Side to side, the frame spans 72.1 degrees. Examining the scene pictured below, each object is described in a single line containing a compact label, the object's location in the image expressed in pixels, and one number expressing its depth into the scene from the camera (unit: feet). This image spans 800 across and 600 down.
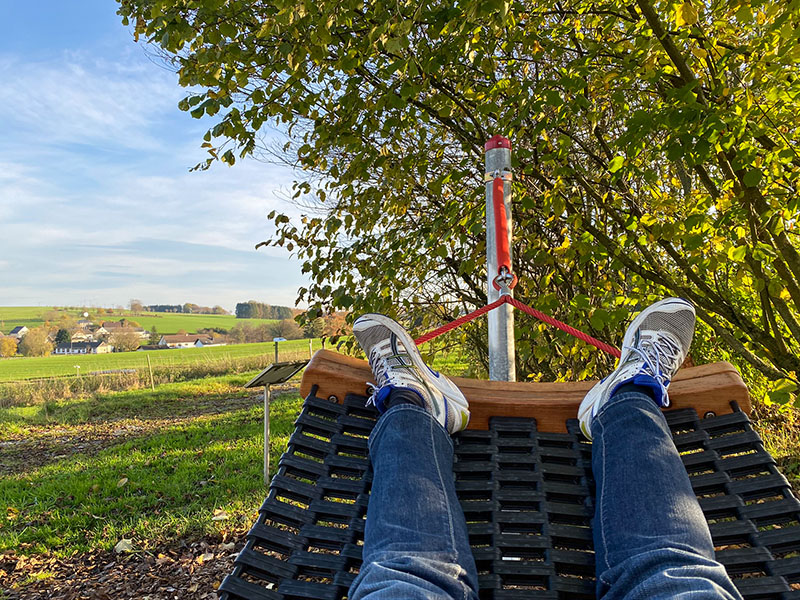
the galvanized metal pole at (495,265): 7.48
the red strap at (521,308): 6.57
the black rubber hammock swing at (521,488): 4.72
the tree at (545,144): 7.66
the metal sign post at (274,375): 14.74
